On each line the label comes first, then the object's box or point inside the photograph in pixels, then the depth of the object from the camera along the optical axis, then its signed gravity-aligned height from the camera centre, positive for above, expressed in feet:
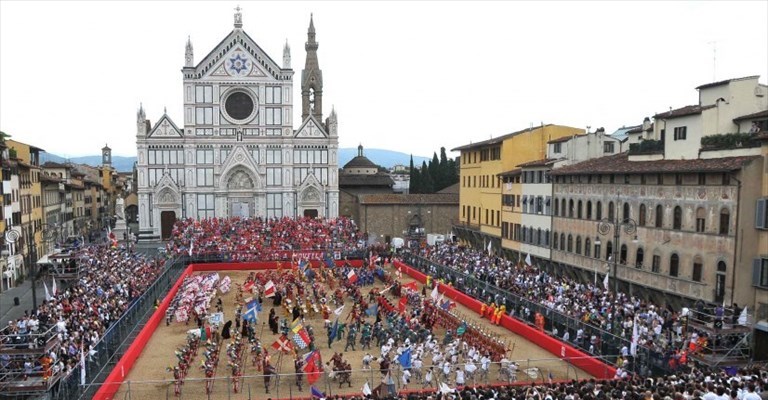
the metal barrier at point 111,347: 73.46 -23.78
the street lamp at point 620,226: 126.04 -9.52
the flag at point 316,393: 74.94 -24.48
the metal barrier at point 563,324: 83.05 -23.28
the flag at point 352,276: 151.12 -22.85
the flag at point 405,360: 84.58 -23.34
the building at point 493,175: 193.36 +0.56
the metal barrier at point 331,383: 82.89 -26.72
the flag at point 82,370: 74.77 -21.91
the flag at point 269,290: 136.84 -23.49
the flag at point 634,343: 83.10 -20.81
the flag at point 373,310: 119.88 -24.15
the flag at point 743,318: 91.72 -19.36
